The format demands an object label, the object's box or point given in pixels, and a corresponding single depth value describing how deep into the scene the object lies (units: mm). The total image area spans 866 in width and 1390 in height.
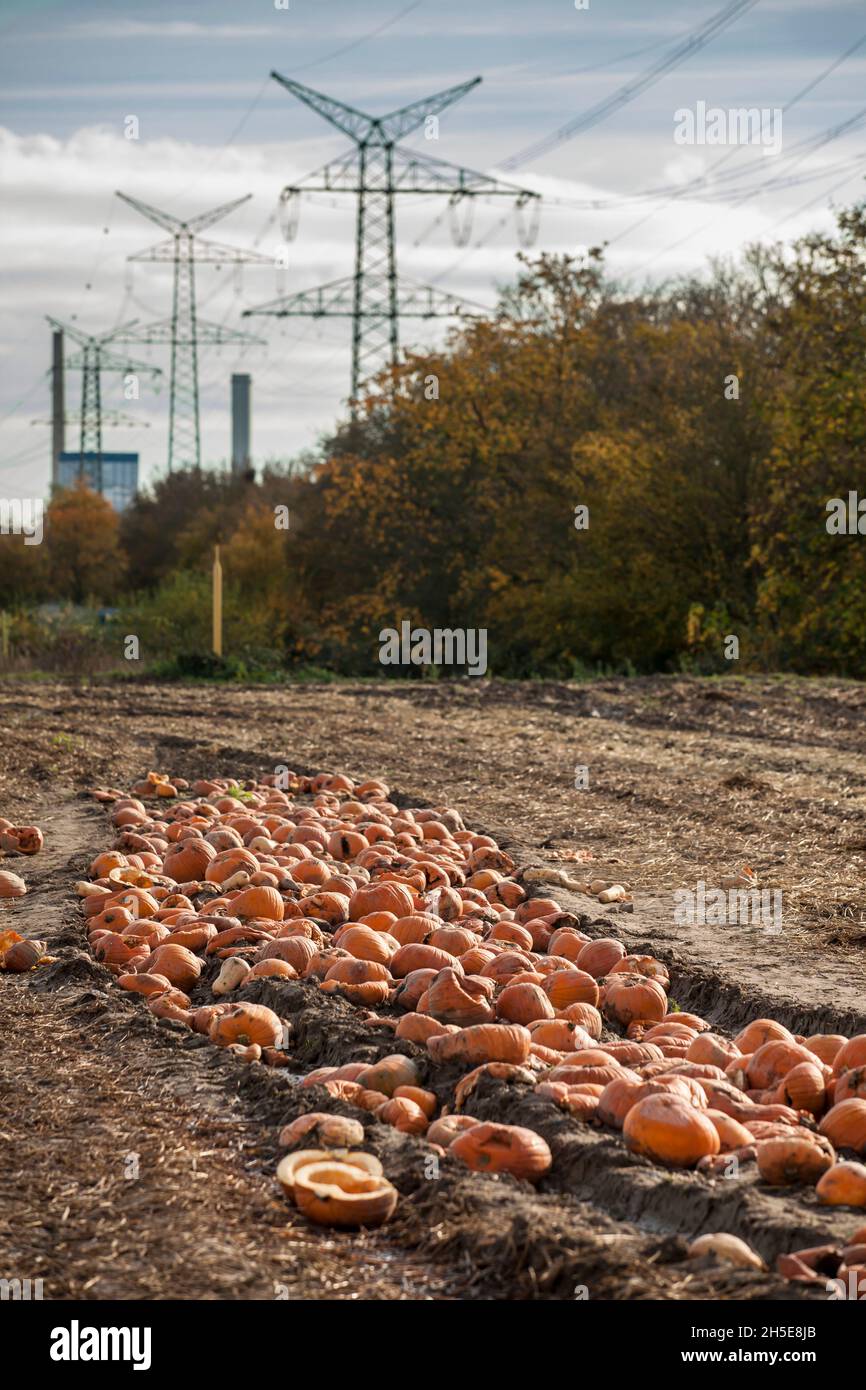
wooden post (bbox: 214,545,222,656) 21125
